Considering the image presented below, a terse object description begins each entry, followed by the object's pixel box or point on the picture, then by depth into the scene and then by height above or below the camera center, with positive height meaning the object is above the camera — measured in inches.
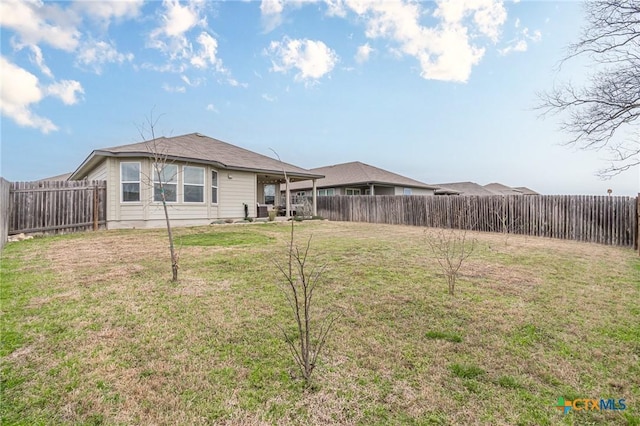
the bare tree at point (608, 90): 275.9 +122.1
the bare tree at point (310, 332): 86.4 -47.6
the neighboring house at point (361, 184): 872.0 +82.3
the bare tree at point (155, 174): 175.9 +57.0
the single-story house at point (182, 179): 423.5 +52.1
